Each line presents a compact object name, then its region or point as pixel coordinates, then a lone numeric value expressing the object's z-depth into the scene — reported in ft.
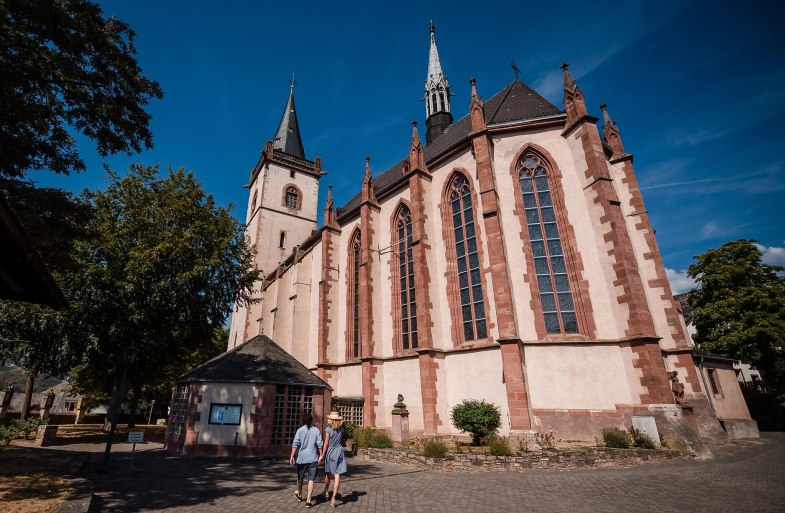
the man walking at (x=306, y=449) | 22.93
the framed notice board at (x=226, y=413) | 47.34
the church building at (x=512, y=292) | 43.70
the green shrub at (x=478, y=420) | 42.91
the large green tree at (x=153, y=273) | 54.54
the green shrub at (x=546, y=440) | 39.51
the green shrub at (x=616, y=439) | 36.86
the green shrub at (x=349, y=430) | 55.06
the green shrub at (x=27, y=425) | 57.47
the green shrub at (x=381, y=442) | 47.37
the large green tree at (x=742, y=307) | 73.05
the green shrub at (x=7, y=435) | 45.83
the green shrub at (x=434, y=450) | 37.09
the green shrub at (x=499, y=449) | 35.68
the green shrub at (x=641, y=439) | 37.26
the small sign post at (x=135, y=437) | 34.36
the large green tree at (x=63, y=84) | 23.09
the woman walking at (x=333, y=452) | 22.81
